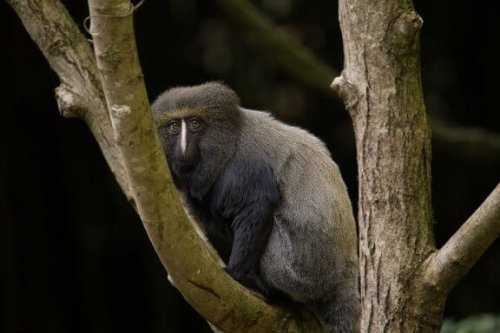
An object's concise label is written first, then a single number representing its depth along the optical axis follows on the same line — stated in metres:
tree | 7.77
